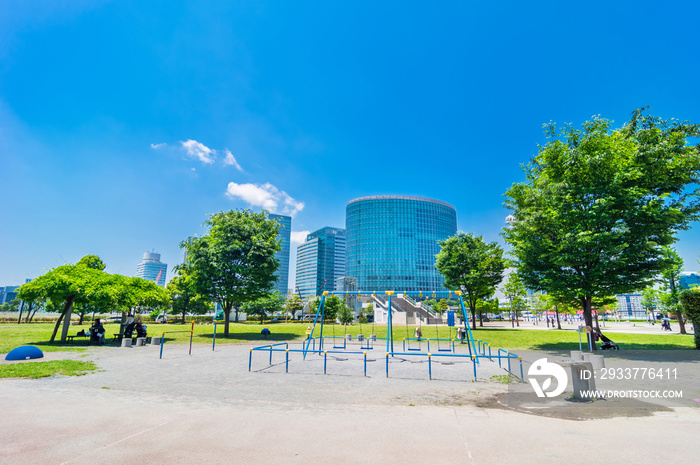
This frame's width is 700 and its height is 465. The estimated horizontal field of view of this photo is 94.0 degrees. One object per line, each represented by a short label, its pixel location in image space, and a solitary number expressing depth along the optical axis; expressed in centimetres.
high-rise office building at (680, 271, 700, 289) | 16630
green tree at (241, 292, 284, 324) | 7081
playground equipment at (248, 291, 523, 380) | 1662
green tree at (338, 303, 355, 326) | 5648
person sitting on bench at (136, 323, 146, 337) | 2461
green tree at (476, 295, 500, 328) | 5709
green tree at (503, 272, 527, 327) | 5412
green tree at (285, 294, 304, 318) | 8638
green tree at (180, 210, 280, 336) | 2938
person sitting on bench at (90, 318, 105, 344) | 2377
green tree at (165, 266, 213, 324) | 6081
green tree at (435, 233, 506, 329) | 4119
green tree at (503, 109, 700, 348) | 1919
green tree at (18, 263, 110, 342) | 2161
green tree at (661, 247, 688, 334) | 3528
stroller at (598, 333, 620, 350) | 1989
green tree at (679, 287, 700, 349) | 1925
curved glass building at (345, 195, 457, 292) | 14762
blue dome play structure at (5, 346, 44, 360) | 1530
